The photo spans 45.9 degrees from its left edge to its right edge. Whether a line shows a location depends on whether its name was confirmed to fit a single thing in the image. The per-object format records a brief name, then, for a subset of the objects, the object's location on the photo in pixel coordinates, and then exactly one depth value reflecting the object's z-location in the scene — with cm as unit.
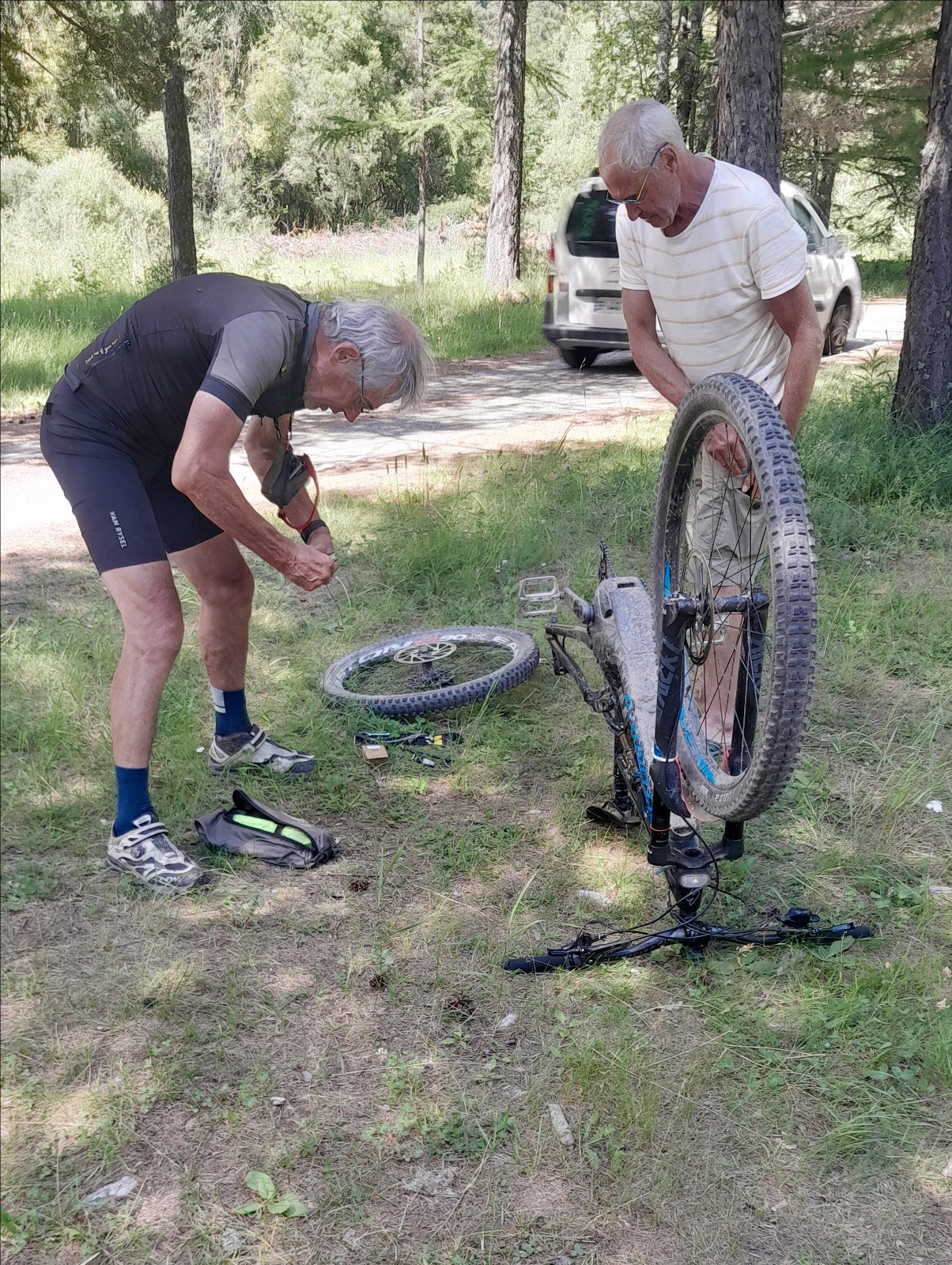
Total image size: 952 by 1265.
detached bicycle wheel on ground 439
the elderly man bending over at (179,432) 299
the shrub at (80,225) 1628
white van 1148
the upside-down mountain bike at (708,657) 240
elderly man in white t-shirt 305
